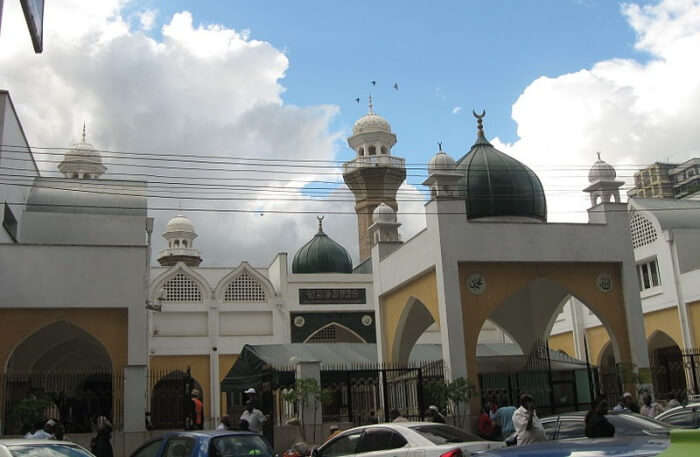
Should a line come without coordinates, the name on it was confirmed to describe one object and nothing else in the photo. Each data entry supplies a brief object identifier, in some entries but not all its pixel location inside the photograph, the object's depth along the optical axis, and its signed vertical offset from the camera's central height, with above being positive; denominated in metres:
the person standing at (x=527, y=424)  9.02 -0.35
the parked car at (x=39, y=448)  7.85 -0.30
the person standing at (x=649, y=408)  13.18 -0.35
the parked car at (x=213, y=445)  8.41 -0.38
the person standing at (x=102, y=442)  11.70 -0.40
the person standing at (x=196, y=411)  15.64 -0.03
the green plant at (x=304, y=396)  16.19 +0.17
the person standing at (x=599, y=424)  8.59 -0.37
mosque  16.47 +2.78
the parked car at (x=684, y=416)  10.55 -0.40
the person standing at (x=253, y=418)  13.07 -0.17
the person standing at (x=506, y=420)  13.14 -0.42
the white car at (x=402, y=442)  8.38 -0.46
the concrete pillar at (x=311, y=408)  16.38 -0.08
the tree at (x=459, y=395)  15.71 +0.02
